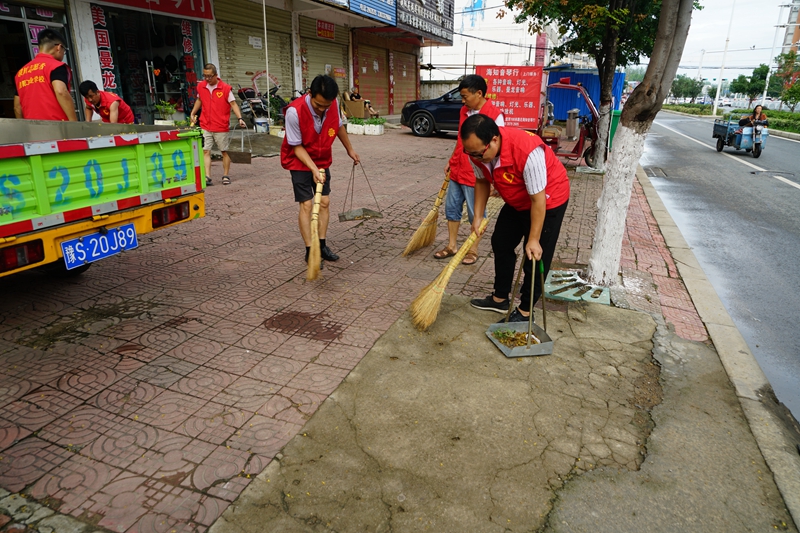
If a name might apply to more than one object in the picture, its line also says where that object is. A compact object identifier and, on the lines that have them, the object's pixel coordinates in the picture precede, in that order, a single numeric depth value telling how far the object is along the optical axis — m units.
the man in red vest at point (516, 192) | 3.20
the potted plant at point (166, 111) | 11.65
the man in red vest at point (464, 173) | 4.58
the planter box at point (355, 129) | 17.24
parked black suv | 16.36
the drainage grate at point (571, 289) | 4.38
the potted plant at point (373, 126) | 17.00
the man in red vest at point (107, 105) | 6.41
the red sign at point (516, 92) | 11.43
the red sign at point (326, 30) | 17.81
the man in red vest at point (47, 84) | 5.01
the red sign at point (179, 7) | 10.84
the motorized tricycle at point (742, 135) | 14.73
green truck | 2.84
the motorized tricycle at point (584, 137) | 11.27
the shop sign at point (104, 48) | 10.31
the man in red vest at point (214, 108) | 7.78
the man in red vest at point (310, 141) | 4.35
